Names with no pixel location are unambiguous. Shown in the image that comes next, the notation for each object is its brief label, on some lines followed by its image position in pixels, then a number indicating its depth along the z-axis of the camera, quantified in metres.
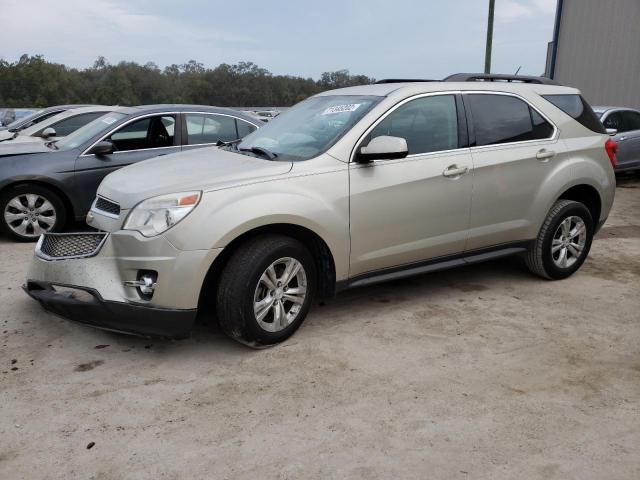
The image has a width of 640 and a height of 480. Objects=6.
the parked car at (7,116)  17.50
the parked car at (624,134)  11.44
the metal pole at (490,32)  16.92
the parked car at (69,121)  9.15
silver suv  3.48
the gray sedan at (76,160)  6.42
